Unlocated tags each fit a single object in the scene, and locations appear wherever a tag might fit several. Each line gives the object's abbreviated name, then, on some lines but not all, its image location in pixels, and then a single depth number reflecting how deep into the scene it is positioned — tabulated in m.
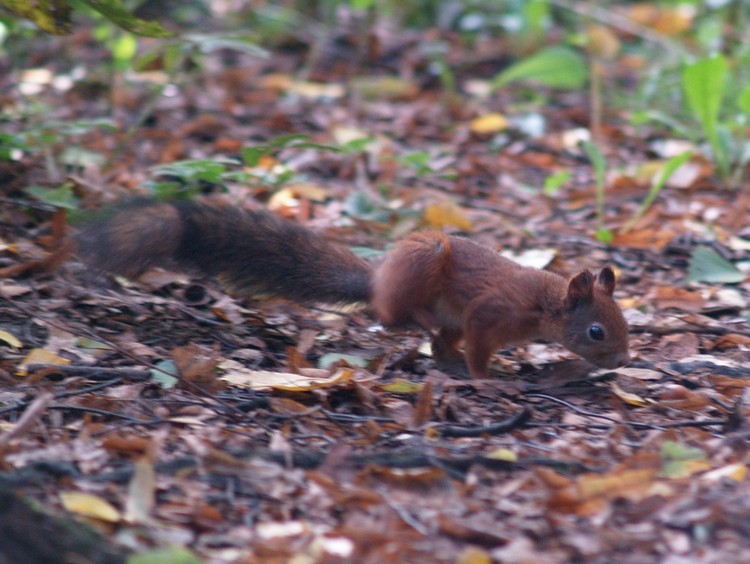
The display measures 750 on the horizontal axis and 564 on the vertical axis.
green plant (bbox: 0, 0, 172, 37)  8.55
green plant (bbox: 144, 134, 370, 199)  9.12
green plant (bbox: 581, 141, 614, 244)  11.42
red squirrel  8.22
